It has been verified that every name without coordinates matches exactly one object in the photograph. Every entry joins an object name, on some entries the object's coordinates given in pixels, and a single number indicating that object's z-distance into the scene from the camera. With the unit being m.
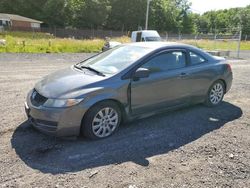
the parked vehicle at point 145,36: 21.20
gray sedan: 4.13
